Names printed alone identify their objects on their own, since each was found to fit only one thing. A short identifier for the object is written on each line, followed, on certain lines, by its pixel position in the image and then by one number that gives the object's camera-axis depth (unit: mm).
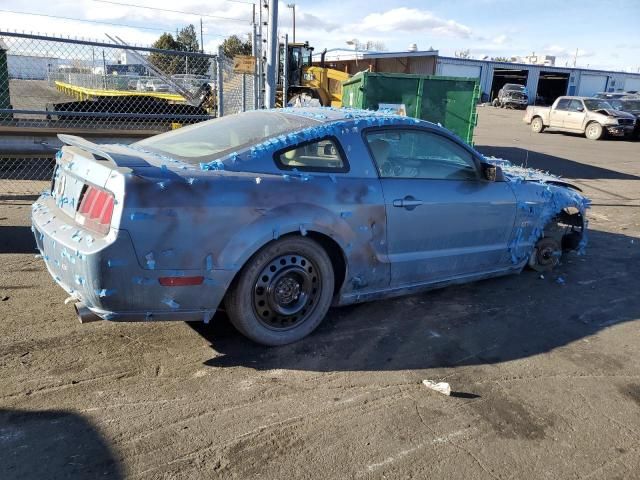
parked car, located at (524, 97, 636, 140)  21891
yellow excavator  18281
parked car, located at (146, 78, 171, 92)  21859
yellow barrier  15367
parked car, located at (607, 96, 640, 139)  23469
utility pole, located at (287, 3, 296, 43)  29242
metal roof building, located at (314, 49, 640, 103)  51875
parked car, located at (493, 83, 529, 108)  45888
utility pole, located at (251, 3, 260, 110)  8508
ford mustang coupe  3078
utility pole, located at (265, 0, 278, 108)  7629
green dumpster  11492
